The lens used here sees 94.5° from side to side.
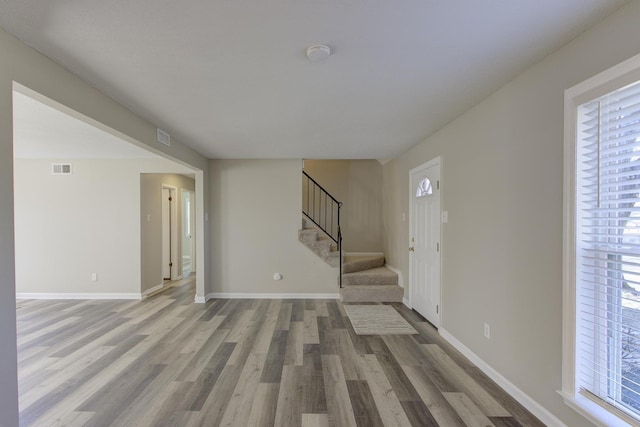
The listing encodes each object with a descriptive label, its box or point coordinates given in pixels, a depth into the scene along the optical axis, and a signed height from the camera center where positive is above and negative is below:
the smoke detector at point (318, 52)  1.80 +0.96
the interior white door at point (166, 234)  6.69 -0.59
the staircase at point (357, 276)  4.98 -1.21
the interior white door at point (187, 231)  8.02 -0.66
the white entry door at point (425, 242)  3.69 -0.47
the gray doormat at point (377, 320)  3.68 -1.55
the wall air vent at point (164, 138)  3.49 +0.86
